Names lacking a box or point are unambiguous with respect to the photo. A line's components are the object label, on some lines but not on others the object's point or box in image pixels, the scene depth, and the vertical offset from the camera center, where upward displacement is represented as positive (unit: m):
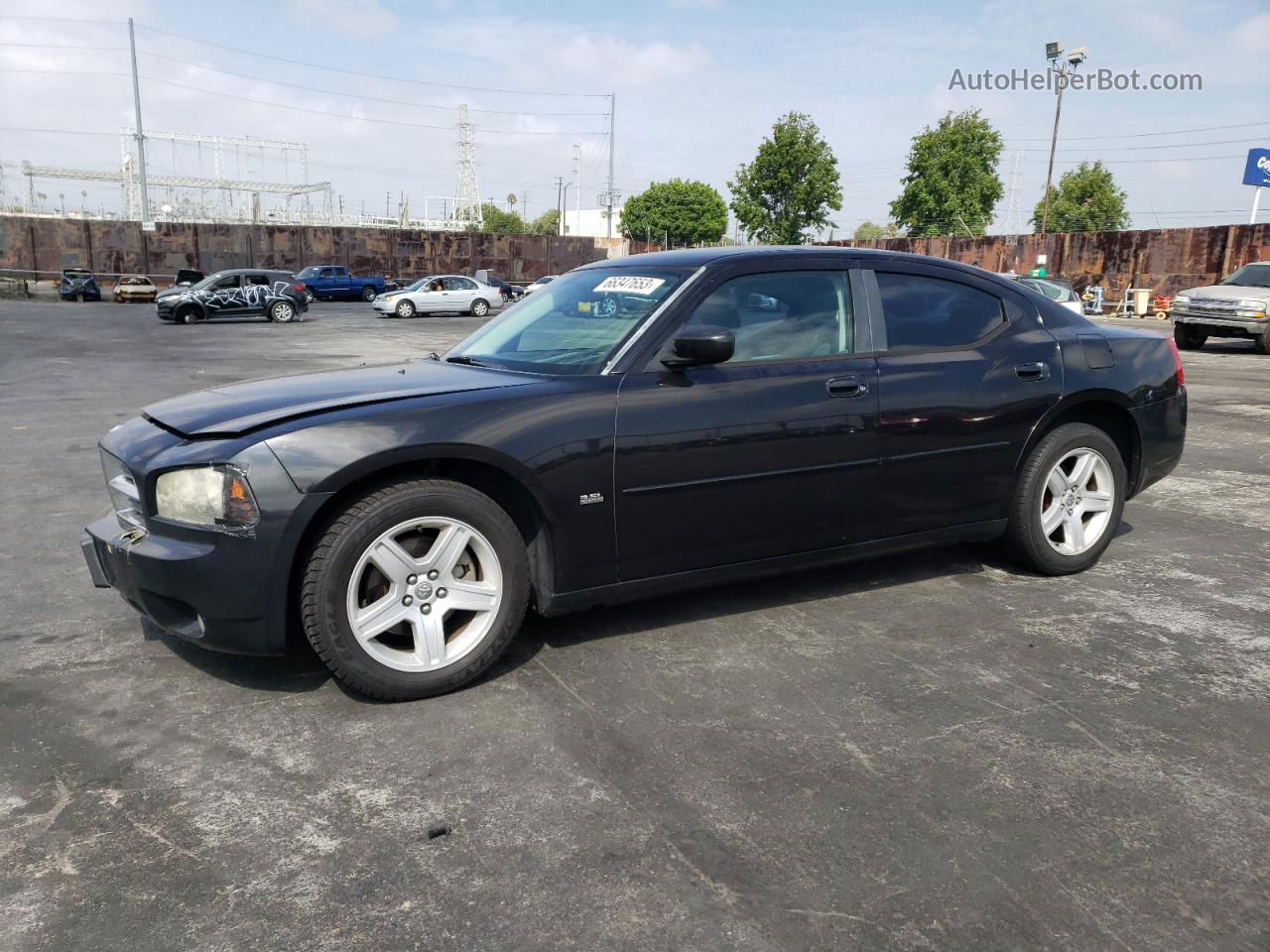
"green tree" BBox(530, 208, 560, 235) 178.68 +7.38
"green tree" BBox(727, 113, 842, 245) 58.59 +5.10
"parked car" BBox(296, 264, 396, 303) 44.69 -1.37
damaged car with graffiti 27.73 -1.39
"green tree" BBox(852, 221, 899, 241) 173.51 +8.41
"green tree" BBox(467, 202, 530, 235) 167.38 +7.10
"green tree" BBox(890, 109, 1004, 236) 66.31 +6.77
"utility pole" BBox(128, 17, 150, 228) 47.00 +4.89
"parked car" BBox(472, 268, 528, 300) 39.42 -1.03
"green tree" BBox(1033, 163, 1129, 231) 77.56 +6.30
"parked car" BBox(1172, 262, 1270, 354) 17.80 -0.43
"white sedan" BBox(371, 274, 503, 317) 33.72 -1.42
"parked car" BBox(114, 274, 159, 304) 39.78 -1.74
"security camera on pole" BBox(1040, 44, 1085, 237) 44.16 +9.95
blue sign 38.50 +4.72
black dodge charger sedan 3.15 -0.71
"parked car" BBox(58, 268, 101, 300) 39.41 -1.65
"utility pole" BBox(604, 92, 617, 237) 68.75 +8.68
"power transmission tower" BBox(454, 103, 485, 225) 145.25 +11.71
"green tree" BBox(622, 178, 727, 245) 111.44 +6.20
